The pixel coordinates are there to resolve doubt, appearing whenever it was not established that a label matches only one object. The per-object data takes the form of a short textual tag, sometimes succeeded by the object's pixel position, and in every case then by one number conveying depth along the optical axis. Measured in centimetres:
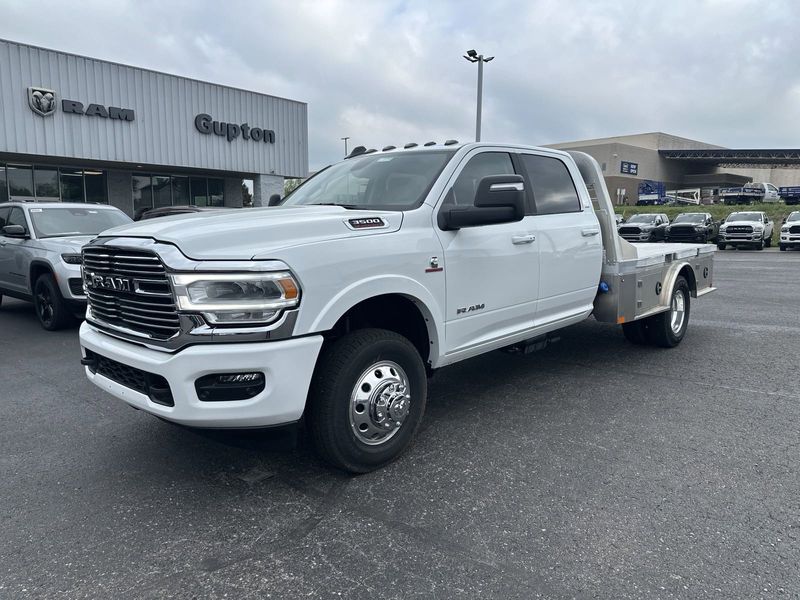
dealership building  1839
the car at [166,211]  1127
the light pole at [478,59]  1941
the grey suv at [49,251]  782
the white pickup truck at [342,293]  289
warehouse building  6544
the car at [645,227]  2762
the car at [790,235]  2562
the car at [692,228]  2644
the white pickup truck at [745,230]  2708
